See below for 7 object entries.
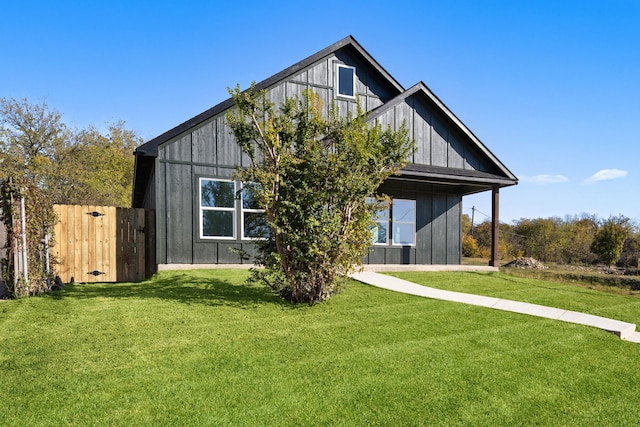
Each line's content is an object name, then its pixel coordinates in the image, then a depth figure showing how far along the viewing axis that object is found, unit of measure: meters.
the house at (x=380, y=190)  9.75
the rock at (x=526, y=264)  18.58
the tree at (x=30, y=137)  23.34
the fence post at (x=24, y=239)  6.64
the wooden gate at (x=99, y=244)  8.66
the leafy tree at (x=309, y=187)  5.94
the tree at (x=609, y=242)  20.67
